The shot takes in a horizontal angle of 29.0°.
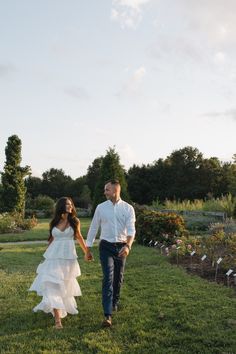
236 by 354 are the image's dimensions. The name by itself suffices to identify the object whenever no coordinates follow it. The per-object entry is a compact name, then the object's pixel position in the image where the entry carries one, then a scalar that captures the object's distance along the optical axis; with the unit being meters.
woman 5.97
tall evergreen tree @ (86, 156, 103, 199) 55.69
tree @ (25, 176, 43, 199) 64.31
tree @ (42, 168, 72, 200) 63.31
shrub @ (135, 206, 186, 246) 14.20
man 5.99
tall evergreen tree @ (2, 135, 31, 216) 27.23
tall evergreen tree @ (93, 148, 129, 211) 19.69
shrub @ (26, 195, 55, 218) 37.88
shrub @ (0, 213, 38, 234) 20.78
